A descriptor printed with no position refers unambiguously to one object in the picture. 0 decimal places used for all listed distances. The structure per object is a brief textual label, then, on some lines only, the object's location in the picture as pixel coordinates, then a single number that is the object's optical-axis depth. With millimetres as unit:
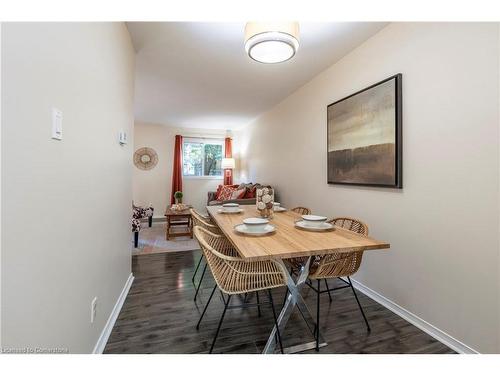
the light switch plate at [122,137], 1932
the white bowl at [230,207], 2304
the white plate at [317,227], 1569
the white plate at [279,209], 2389
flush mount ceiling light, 1572
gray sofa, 4156
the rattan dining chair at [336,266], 1573
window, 6297
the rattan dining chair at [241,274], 1383
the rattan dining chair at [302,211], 2484
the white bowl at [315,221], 1649
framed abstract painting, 1913
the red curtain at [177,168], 6004
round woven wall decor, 5848
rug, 3506
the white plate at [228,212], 2273
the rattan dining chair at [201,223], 2162
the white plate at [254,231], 1452
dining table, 1176
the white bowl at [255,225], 1497
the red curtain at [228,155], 6441
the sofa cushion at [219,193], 5498
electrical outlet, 1332
